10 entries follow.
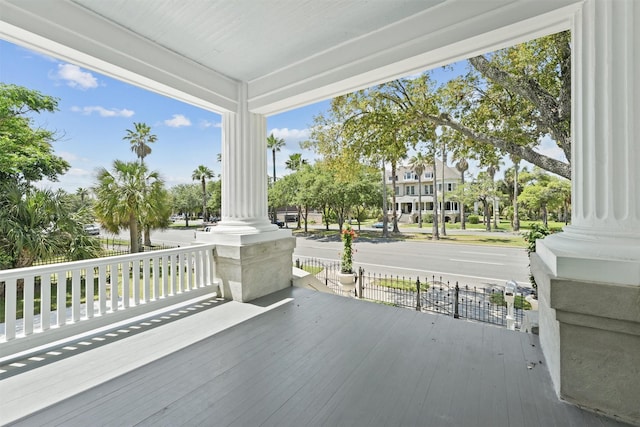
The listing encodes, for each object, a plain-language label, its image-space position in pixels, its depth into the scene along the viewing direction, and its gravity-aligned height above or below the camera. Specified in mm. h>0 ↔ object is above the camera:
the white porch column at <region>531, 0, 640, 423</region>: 1348 -175
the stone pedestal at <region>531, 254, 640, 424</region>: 1324 -671
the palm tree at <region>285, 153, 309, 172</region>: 25453 +5028
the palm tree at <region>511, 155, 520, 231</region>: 16906 -358
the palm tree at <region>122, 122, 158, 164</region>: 18031 +5182
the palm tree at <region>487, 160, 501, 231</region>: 21722 +2332
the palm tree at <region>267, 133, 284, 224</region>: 26172 +6780
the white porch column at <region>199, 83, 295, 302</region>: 3244 -124
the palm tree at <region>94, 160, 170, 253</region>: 8281 +512
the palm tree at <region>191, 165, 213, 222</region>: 25203 +3674
